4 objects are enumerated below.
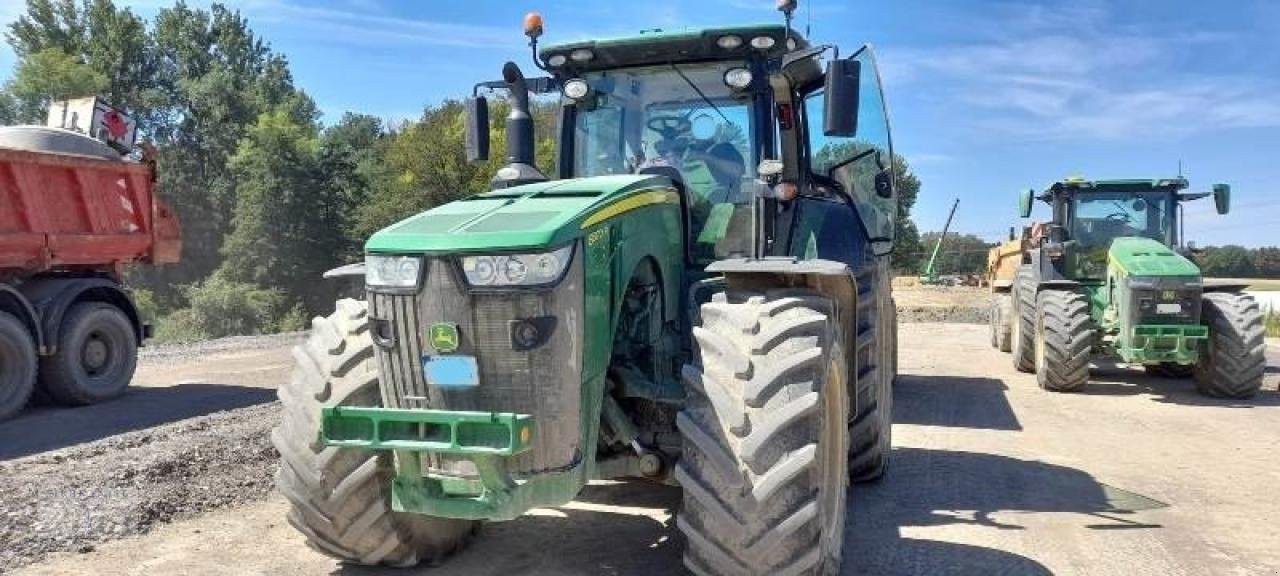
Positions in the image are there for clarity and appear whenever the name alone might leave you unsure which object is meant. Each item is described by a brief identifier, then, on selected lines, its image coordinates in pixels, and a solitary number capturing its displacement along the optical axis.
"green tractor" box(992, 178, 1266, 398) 10.63
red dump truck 9.77
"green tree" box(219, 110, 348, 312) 40.88
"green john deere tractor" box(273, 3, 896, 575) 3.68
